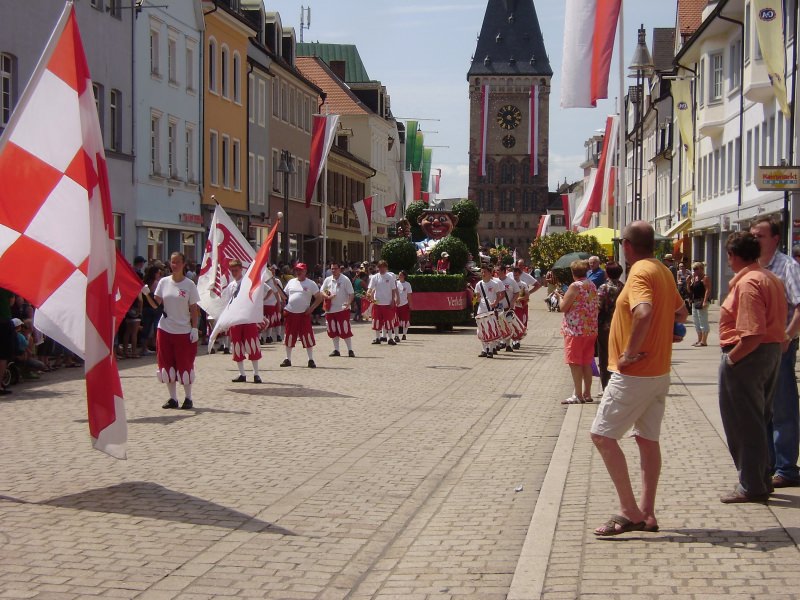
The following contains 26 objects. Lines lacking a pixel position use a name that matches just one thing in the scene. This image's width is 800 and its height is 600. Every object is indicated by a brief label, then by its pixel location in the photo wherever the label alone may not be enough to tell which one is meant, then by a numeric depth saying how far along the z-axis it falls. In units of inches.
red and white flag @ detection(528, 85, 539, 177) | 4781.0
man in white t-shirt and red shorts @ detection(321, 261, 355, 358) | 908.0
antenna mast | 3371.1
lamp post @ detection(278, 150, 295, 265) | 1520.7
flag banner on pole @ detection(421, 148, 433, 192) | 3029.0
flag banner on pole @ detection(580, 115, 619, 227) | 1348.4
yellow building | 1659.7
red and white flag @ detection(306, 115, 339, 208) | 1653.5
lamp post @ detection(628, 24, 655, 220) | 1233.4
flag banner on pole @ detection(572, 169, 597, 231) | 1445.6
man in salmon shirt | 302.4
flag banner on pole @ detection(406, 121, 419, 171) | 2674.7
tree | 2004.2
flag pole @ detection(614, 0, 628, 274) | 986.1
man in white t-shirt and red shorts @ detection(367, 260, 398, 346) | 1072.2
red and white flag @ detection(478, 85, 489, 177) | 5250.0
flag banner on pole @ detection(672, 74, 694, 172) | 1640.0
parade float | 1326.3
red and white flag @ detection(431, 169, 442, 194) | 3585.1
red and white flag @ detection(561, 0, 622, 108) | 839.7
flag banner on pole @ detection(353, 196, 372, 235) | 2055.9
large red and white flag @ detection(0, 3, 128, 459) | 350.3
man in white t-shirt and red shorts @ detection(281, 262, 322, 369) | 799.7
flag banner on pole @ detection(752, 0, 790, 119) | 973.8
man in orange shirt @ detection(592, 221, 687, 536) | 273.1
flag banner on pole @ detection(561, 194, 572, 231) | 3067.4
